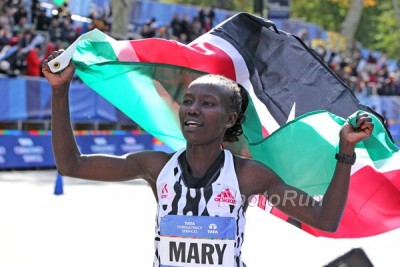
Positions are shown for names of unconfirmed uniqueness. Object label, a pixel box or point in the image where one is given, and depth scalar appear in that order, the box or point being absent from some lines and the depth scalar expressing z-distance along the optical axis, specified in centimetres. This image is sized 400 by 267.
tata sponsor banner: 2000
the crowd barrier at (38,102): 2097
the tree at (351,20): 4812
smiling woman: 434
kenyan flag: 562
